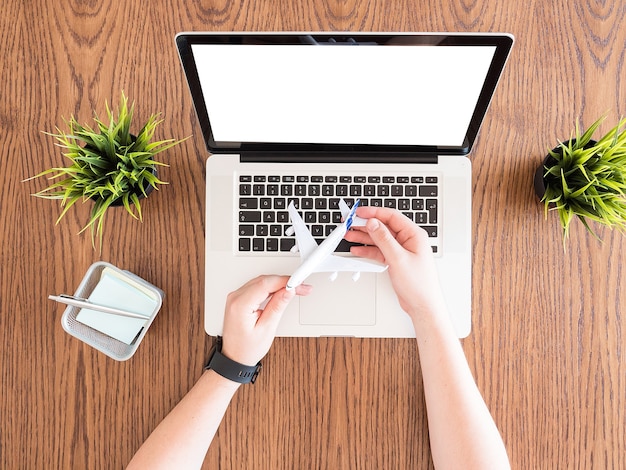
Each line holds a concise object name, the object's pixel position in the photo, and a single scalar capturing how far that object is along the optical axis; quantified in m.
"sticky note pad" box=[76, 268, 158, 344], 0.74
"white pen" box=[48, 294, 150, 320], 0.70
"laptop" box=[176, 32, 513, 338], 0.73
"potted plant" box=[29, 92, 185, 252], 0.68
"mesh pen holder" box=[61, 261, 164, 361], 0.73
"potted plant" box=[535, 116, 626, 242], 0.68
